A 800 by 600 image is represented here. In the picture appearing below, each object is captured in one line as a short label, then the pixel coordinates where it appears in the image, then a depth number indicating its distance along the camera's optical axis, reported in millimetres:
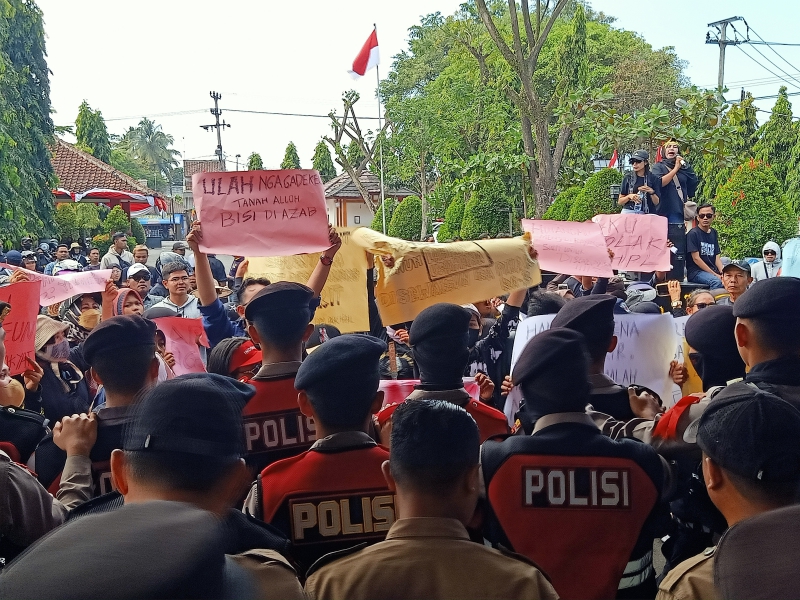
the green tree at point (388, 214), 29127
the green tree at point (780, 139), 24516
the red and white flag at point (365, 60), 12828
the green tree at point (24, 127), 21859
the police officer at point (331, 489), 2482
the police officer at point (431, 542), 1833
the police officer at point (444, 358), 3131
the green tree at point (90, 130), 51594
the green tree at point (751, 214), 10953
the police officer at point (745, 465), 1897
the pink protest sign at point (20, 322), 4270
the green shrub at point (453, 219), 18875
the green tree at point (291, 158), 56447
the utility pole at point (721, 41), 23641
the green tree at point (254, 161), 47575
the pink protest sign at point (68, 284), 5863
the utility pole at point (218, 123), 50219
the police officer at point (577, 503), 2443
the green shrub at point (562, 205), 13047
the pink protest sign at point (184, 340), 4430
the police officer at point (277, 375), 3057
